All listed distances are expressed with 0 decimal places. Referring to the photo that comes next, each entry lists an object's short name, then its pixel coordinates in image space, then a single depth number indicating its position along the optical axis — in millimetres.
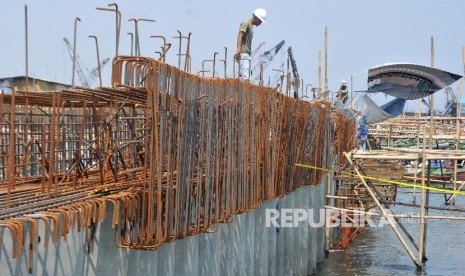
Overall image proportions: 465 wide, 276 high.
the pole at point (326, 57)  27844
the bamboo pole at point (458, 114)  28281
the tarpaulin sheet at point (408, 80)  20844
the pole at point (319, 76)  28164
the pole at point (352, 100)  29291
